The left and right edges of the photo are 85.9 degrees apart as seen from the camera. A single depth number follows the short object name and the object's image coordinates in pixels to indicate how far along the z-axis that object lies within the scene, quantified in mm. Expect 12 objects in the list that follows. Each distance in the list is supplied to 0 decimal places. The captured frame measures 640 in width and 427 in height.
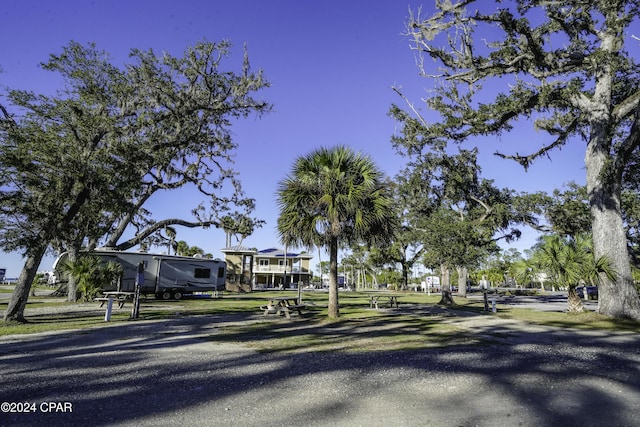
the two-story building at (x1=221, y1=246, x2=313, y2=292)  48500
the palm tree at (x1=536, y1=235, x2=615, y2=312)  12992
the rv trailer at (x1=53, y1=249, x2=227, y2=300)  23141
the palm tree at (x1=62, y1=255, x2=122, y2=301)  19109
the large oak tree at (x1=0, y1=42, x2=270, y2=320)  11359
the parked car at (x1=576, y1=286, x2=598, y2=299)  35000
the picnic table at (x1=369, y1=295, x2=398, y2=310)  18658
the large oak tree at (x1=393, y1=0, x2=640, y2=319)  12891
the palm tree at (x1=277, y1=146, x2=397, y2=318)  12266
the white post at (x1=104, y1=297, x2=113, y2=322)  12258
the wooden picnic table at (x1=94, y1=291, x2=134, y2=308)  16000
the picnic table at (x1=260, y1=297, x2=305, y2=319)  13945
